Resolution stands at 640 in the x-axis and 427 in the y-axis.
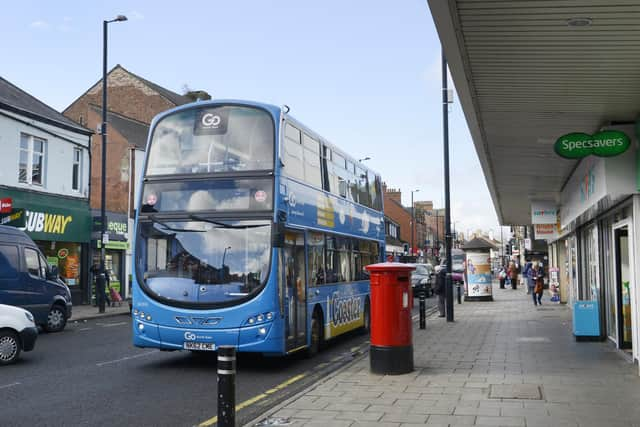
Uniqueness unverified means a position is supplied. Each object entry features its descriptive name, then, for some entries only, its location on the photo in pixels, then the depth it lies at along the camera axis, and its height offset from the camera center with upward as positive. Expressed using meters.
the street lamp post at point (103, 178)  24.36 +3.54
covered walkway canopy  6.26 +2.34
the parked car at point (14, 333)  11.46 -0.99
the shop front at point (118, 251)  32.29 +1.12
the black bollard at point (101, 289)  24.27 -0.52
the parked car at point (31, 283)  16.50 -0.20
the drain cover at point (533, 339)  15.16 -1.50
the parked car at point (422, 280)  34.47 -0.40
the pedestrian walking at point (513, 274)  46.34 -0.17
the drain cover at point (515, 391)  8.43 -1.52
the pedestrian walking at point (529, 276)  31.83 -0.23
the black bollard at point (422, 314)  18.28 -1.12
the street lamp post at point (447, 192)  20.14 +2.47
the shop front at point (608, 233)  10.28 +0.75
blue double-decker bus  10.45 +0.63
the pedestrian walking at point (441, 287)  21.34 -0.48
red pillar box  10.34 -0.73
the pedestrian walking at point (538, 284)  26.27 -0.49
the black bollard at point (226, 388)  5.64 -0.94
